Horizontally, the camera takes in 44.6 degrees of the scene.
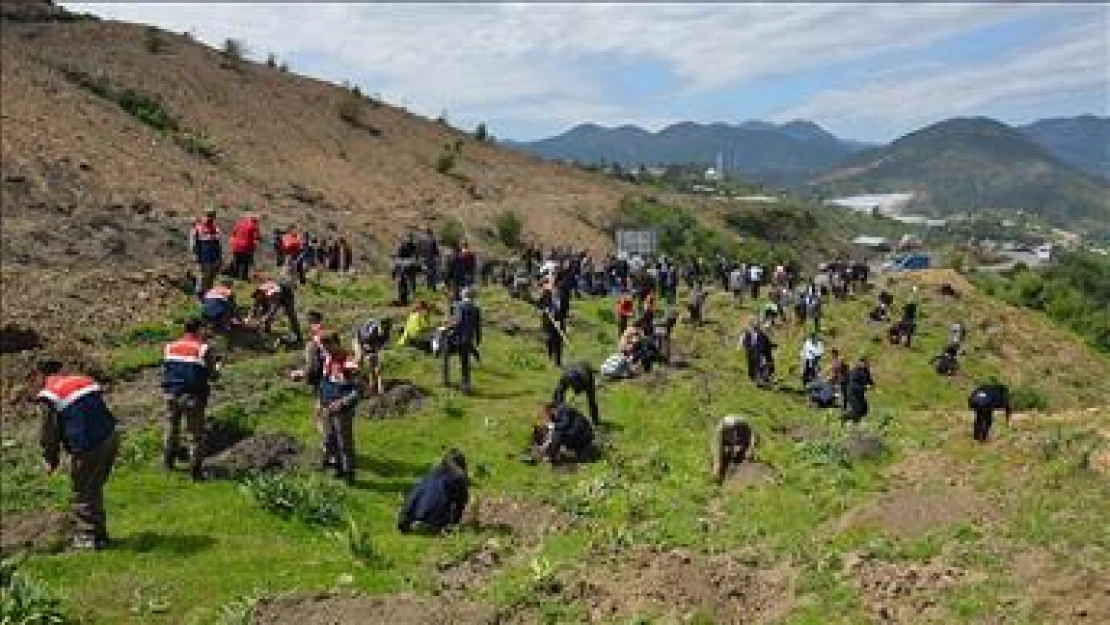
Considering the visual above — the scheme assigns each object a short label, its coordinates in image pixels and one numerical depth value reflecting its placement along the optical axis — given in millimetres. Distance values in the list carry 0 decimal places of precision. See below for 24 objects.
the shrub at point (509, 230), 76750
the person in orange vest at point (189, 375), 18156
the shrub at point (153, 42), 89125
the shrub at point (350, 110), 94938
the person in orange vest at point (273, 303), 28234
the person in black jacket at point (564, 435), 22250
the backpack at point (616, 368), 29797
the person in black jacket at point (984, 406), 22562
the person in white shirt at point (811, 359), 33656
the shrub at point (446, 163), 92688
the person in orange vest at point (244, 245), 31938
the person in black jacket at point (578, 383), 24062
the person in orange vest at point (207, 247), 29406
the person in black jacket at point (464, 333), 25609
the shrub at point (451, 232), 67812
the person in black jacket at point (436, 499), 17734
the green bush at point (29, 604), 14062
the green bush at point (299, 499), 18281
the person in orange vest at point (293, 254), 35062
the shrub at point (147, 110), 72875
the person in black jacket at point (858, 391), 27547
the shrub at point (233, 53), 95500
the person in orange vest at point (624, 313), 34469
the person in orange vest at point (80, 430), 15500
